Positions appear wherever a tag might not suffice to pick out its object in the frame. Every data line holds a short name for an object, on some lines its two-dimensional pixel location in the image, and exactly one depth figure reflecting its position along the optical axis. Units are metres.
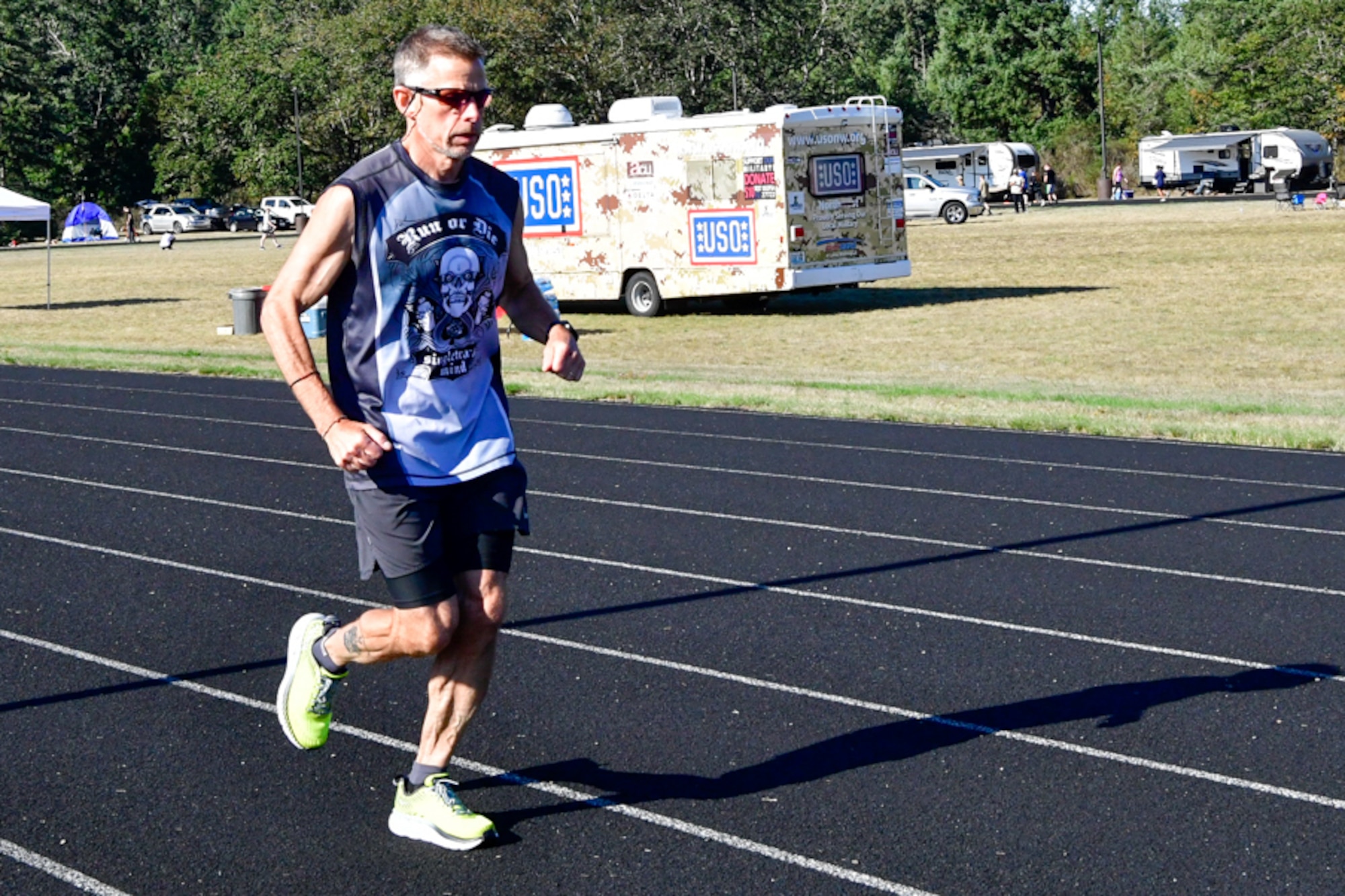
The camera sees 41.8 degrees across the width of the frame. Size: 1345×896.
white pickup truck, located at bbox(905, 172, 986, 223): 54.91
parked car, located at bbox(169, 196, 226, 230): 81.31
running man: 4.45
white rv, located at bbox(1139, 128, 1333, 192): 64.94
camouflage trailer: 24.42
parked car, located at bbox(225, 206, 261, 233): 79.38
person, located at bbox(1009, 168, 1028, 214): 60.62
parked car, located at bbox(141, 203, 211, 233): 79.81
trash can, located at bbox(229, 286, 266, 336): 24.75
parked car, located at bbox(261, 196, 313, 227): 73.88
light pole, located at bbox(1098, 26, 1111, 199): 71.44
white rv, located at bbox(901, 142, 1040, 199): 70.88
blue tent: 63.16
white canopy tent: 29.42
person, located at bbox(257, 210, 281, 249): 59.53
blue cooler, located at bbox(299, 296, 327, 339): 21.34
